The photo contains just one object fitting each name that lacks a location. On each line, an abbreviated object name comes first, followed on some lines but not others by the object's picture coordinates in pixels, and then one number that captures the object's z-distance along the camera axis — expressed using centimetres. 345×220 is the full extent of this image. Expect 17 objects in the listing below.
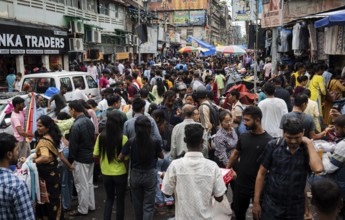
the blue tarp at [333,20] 765
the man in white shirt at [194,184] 316
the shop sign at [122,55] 2947
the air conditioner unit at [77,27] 2084
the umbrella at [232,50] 2140
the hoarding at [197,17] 8181
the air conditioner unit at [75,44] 2034
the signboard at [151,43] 3586
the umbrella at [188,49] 2824
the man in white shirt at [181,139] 491
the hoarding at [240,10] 2405
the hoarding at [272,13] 764
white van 1040
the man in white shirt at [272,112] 609
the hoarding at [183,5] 8331
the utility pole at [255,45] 862
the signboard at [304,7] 1475
